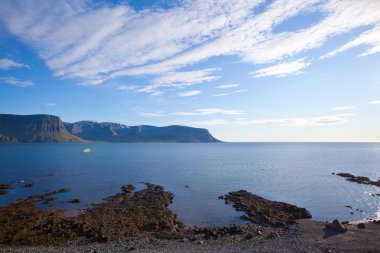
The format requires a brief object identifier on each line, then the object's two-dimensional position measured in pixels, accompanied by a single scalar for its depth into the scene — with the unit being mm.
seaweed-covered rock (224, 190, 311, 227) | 38194
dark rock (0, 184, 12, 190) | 58062
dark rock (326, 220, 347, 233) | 32344
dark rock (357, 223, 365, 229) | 34062
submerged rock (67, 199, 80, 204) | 46831
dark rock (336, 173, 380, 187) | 72338
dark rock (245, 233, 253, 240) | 30061
